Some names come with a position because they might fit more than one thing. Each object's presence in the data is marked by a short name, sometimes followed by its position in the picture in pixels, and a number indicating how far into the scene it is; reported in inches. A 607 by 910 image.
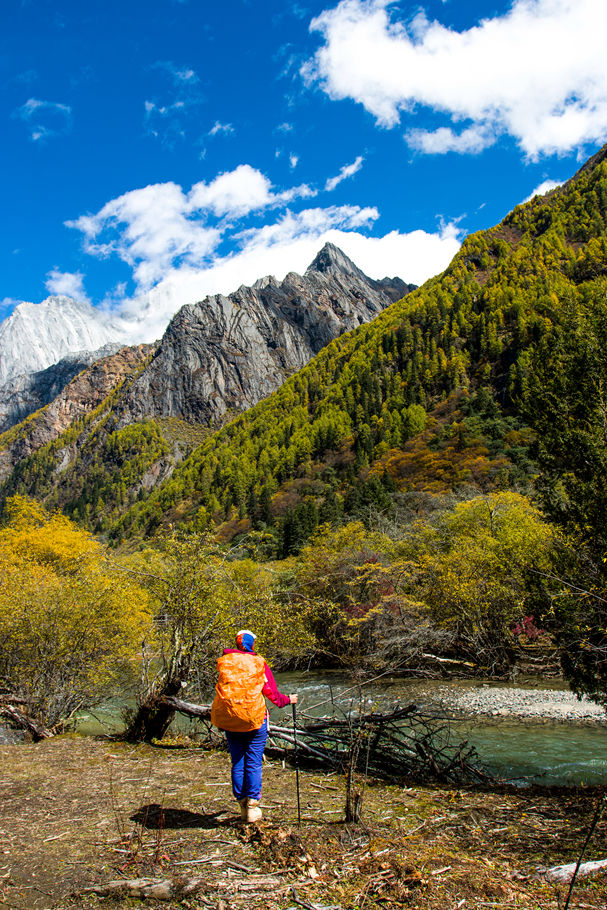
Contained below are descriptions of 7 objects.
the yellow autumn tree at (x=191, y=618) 397.1
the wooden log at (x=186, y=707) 359.9
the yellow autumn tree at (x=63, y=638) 493.0
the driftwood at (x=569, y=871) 169.5
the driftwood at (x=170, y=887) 147.9
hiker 205.9
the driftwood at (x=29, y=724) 445.4
